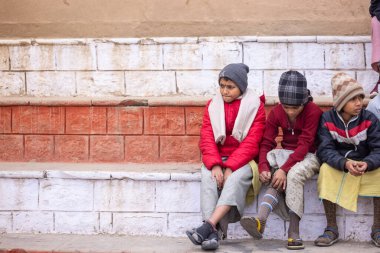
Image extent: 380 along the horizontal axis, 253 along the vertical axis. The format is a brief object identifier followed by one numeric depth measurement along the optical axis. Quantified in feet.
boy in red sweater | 20.86
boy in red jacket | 20.98
